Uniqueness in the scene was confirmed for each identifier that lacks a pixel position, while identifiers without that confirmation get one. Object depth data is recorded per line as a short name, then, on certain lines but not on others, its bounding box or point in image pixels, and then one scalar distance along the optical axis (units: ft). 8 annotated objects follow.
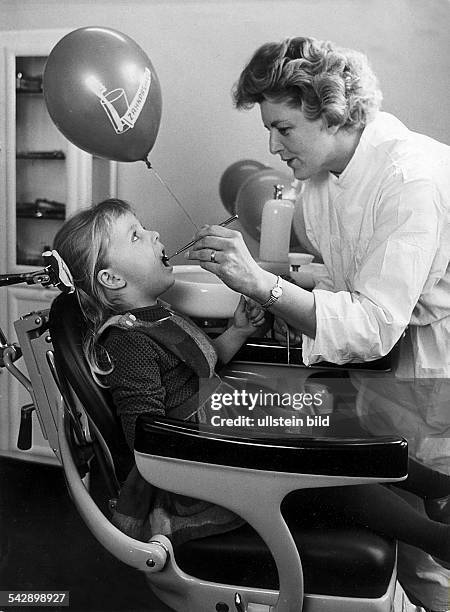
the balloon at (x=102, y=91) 3.87
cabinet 4.04
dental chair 3.55
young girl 3.88
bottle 4.21
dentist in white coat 3.76
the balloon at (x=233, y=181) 4.10
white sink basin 4.14
